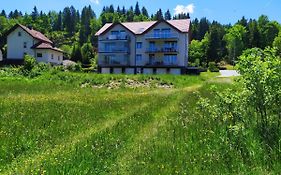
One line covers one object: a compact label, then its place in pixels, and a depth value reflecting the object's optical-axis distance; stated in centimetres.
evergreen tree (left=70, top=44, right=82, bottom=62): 7372
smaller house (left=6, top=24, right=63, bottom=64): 5481
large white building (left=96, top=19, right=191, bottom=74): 4742
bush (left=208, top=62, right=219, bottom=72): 5517
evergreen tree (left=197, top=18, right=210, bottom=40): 9925
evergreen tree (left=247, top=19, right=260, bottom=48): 7445
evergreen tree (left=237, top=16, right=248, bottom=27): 9522
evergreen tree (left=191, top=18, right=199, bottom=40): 9808
